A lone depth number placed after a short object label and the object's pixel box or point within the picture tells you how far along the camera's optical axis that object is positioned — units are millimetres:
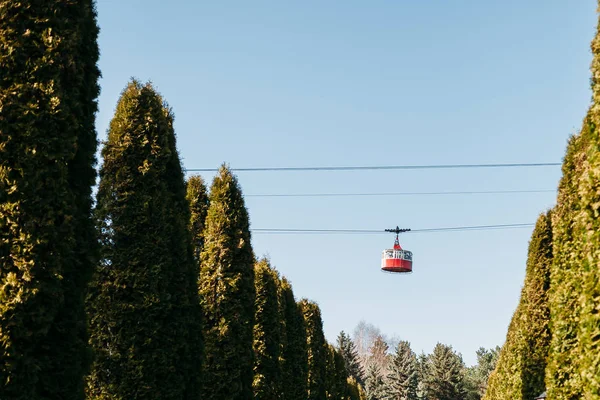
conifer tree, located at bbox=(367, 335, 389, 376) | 123688
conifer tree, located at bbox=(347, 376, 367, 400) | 45406
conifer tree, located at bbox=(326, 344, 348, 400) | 37656
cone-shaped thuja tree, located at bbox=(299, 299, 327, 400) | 31375
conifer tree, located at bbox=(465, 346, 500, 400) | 75062
